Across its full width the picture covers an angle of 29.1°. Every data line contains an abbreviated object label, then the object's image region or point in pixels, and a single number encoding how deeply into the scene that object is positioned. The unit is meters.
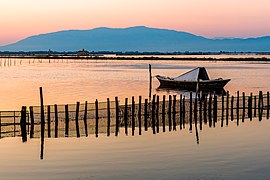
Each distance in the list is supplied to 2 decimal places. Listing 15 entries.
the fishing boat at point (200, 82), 60.09
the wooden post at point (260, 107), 34.00
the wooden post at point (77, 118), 28.58
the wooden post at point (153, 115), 29.76
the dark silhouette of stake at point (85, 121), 28.32
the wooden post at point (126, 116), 29.01
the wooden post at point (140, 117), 29.67
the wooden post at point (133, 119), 28.87
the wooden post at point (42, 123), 27.06
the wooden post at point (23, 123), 26.72
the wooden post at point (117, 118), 29.19
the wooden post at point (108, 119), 29.09
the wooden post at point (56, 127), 27.27
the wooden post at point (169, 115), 30.92
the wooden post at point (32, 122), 26.88
